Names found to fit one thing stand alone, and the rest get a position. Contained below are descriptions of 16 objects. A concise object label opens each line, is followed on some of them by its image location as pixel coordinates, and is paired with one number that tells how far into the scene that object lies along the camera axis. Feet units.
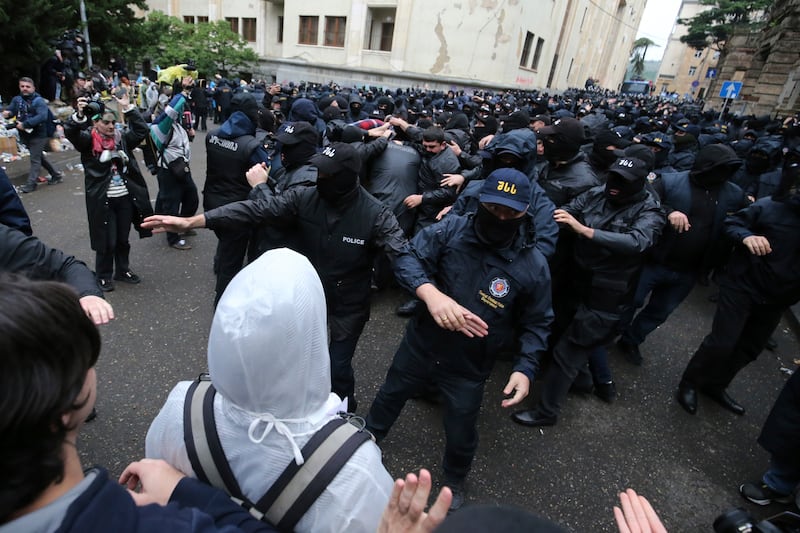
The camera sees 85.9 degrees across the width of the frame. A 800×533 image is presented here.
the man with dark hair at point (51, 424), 2.21
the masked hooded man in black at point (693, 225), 12.28
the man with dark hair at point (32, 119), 22.47
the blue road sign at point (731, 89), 43.45
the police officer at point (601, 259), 10.07
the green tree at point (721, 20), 106.22
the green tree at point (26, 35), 29.76
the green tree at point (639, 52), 268.62
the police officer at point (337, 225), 8.73
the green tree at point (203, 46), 78.38
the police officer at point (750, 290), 10.72
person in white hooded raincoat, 3.47
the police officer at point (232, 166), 13.71
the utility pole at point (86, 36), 42.78
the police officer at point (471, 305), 7.42
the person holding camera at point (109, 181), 13.60
